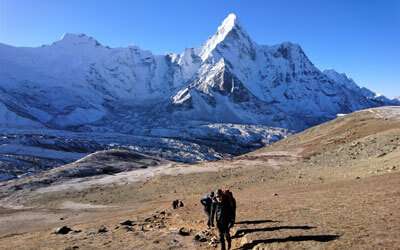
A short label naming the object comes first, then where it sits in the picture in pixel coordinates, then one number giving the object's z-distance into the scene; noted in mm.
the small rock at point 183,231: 27630
